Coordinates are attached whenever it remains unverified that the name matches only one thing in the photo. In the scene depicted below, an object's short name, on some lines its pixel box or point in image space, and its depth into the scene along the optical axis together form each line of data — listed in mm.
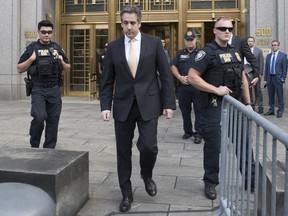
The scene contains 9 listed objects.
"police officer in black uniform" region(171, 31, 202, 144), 7031
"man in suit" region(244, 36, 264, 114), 10155
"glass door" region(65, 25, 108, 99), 14508
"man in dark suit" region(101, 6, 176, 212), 3959
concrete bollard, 2145
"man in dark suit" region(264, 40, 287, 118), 10352
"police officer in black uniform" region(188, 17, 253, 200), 4207
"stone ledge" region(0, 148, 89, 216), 3420
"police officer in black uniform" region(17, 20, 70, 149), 5625
